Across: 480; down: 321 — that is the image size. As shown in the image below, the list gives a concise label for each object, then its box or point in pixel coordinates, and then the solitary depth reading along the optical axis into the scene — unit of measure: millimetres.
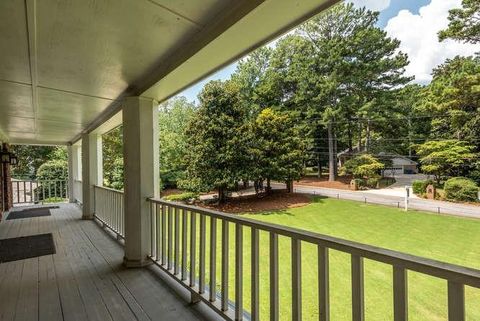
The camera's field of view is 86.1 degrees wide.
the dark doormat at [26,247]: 3250
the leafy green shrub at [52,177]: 8688
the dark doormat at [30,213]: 5953
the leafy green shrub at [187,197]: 11055
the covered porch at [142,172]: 1224
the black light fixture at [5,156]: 6184
